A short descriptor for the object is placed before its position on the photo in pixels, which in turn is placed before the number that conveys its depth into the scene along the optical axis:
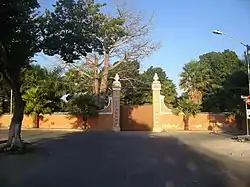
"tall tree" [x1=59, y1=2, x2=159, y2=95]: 21.95
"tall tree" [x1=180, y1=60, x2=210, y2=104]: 25.86
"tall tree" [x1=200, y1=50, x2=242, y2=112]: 21.05
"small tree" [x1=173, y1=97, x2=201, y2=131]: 19.64
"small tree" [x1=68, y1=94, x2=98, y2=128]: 19.45
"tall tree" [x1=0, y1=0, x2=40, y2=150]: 7.43
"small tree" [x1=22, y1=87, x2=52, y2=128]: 19.53
